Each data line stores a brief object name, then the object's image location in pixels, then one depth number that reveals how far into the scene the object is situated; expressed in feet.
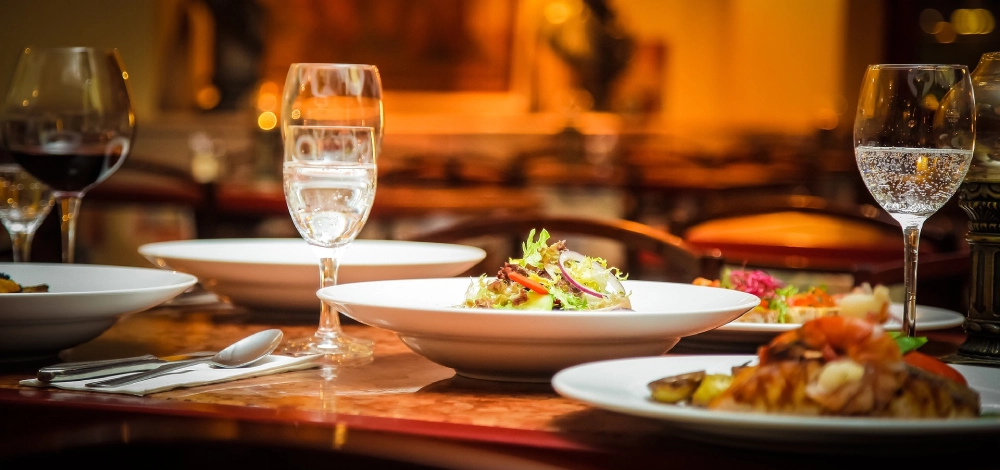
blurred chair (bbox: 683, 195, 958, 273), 8.74
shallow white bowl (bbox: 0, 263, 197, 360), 4.14
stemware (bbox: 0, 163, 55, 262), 5.26
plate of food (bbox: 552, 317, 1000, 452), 3.41
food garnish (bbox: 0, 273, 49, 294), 4.37
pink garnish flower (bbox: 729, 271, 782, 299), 5.13
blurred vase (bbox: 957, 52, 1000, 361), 4.39
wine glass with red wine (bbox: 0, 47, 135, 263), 4.93
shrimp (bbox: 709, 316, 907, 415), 3.49
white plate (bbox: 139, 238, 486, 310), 4.92
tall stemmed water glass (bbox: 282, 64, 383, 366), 4.39
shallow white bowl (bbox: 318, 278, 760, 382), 3.92
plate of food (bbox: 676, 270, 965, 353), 4.51
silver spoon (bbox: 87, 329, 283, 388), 4.16
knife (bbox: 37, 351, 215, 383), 4.01
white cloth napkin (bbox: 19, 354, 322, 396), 3.96
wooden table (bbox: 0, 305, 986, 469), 3.59
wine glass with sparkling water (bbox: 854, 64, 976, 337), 4.20
